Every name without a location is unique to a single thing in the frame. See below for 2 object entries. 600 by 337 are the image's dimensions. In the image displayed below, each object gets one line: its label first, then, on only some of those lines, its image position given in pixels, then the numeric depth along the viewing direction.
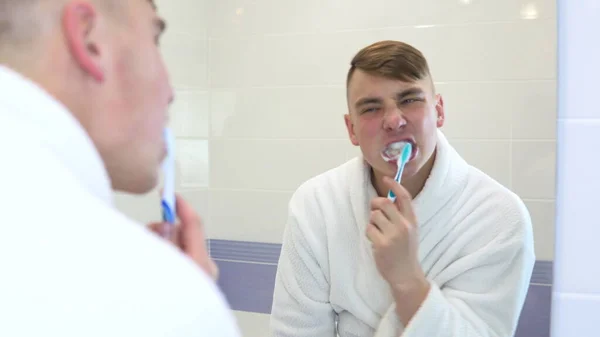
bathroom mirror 0.87
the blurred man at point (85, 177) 0.31
